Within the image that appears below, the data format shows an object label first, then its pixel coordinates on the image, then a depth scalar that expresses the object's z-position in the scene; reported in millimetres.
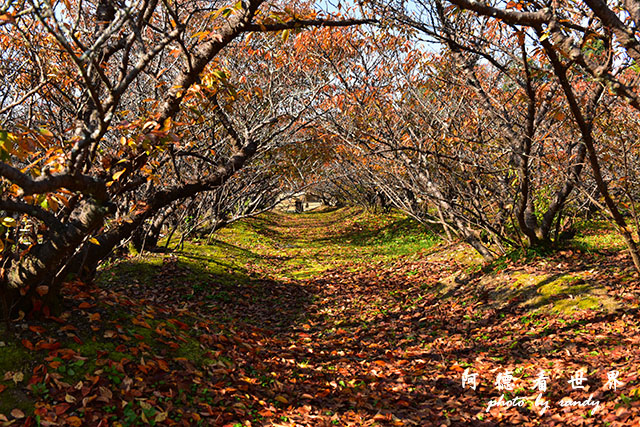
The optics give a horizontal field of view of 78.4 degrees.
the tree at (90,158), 2789
